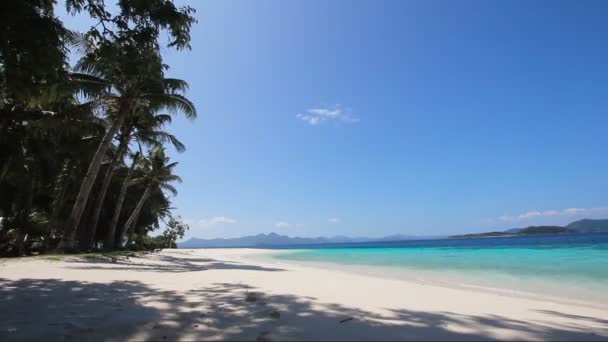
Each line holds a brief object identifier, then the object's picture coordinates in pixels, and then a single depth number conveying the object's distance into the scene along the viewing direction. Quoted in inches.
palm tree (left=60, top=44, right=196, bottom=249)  480.7
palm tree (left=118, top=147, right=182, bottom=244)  936.9
